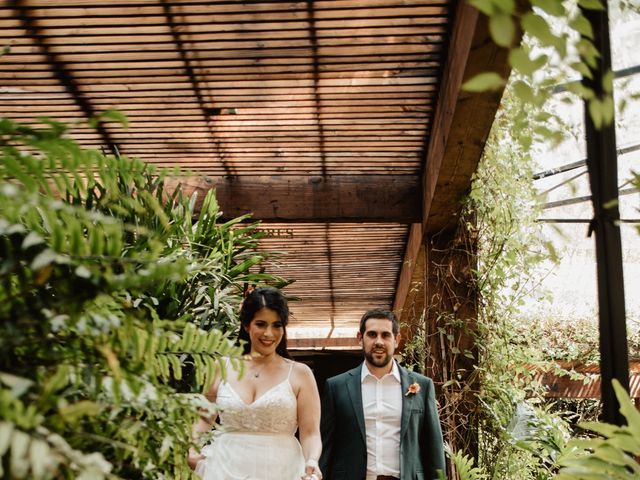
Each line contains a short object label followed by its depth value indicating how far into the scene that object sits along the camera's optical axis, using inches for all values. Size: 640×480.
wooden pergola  151.9
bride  135.9
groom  149.6
